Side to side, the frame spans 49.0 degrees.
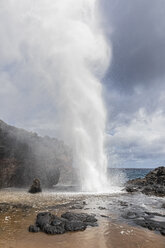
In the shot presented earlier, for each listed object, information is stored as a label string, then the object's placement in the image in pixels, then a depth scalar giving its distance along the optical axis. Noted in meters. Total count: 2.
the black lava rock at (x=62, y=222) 10.27
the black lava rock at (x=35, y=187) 25.17
